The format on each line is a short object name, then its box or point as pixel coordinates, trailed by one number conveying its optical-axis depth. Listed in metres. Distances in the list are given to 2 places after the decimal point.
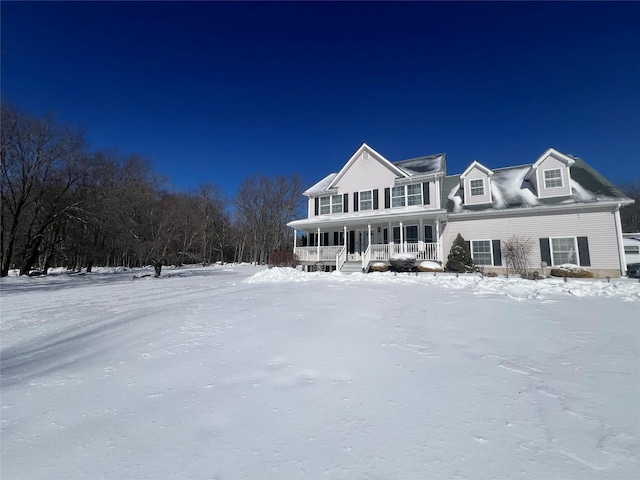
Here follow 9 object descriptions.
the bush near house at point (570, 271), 13.30
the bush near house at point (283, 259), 22.61
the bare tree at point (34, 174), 20.08
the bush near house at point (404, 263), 15.15
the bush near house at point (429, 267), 14.74
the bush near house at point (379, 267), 15.54
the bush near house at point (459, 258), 15.49
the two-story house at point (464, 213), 14.34
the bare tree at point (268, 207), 45.19
